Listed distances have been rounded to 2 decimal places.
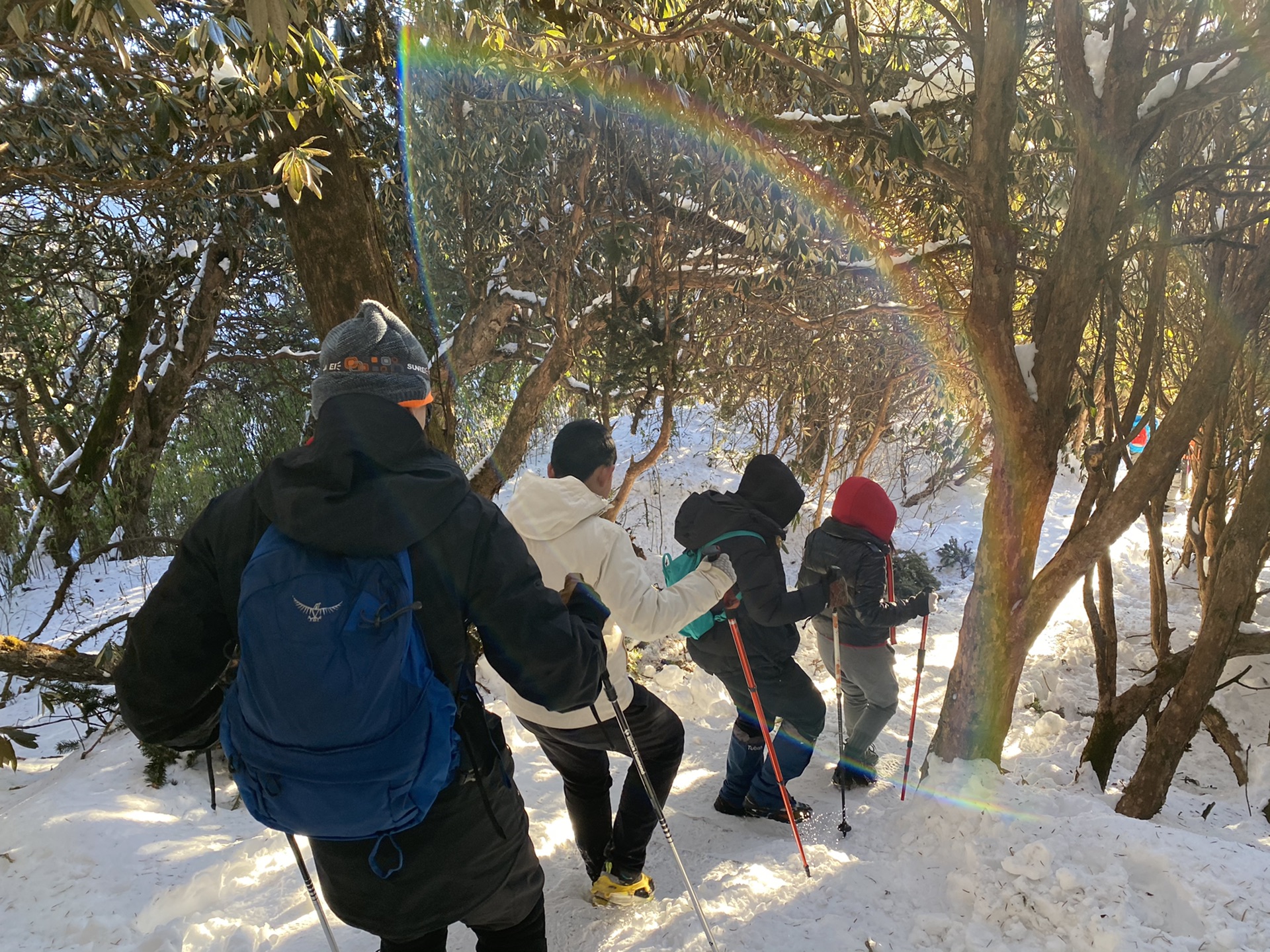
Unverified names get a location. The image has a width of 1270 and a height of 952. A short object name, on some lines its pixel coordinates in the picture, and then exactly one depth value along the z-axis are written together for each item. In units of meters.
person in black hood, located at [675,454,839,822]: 3.33
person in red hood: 3.93
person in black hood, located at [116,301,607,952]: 1.57
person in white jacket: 2.55
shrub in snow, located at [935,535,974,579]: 12.88
